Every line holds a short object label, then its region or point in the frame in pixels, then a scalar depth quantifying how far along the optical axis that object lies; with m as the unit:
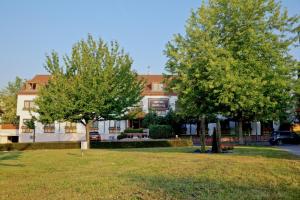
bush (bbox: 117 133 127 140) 47.88
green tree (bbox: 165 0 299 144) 22.14
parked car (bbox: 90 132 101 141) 46.62
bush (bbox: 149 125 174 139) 46.62
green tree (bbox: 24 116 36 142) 47.76
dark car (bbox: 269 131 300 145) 33.56
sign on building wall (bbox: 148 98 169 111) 56.97
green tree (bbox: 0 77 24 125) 68.06
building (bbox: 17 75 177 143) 55.56
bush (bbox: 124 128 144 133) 49.29
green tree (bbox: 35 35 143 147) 31.31
